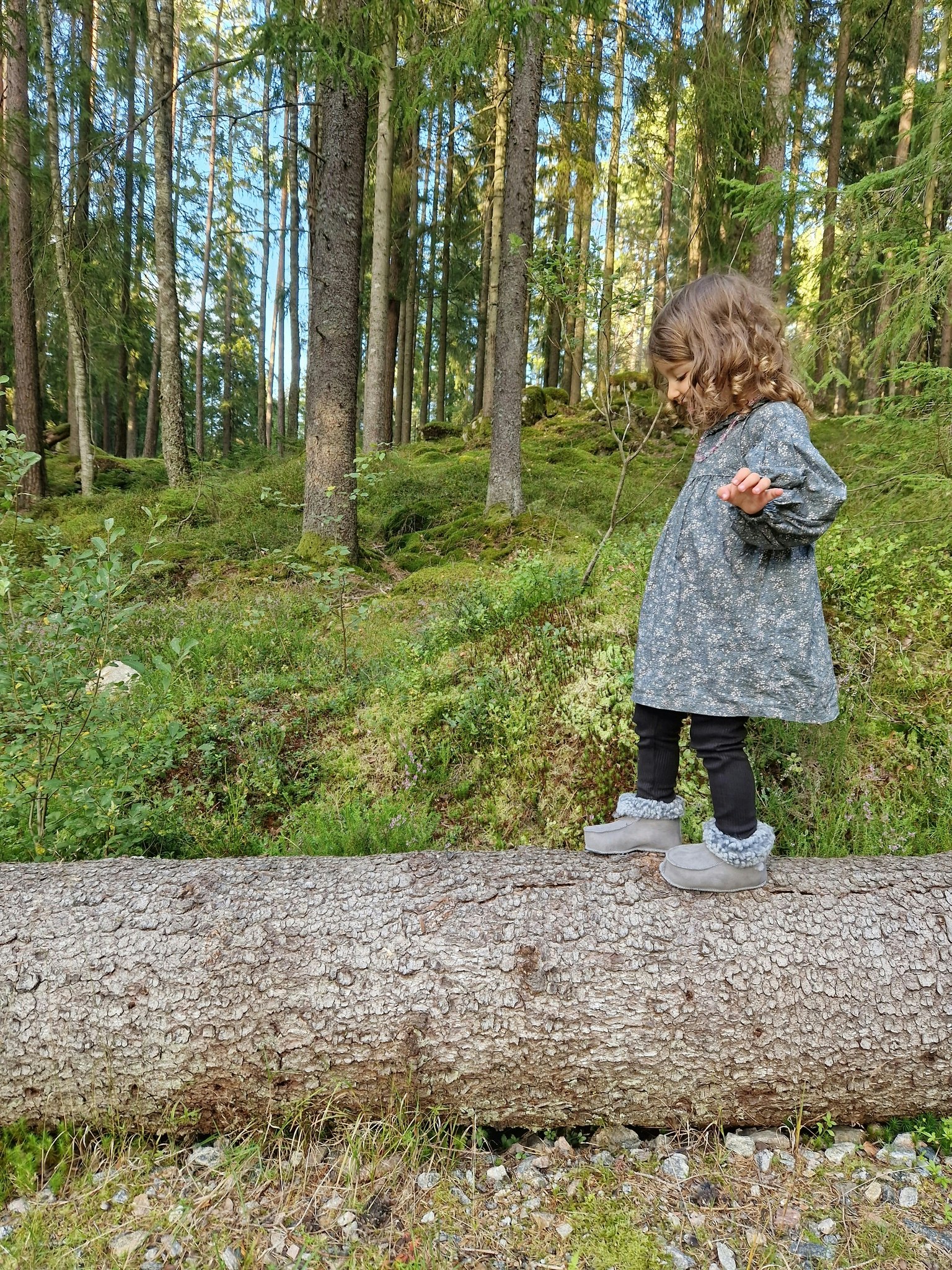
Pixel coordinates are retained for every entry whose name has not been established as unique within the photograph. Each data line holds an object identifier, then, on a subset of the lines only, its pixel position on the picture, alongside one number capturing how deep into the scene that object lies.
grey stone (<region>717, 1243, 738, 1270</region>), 1.61
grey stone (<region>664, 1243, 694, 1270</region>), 1.60
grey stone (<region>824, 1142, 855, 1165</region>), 1.92
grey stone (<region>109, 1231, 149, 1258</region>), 1.65
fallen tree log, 1.94
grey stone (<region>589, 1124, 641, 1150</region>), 2.04
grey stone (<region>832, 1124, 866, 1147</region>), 2.03
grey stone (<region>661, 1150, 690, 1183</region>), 1.88
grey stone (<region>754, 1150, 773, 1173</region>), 1.90
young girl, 2.08
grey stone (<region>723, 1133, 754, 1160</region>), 1.96
